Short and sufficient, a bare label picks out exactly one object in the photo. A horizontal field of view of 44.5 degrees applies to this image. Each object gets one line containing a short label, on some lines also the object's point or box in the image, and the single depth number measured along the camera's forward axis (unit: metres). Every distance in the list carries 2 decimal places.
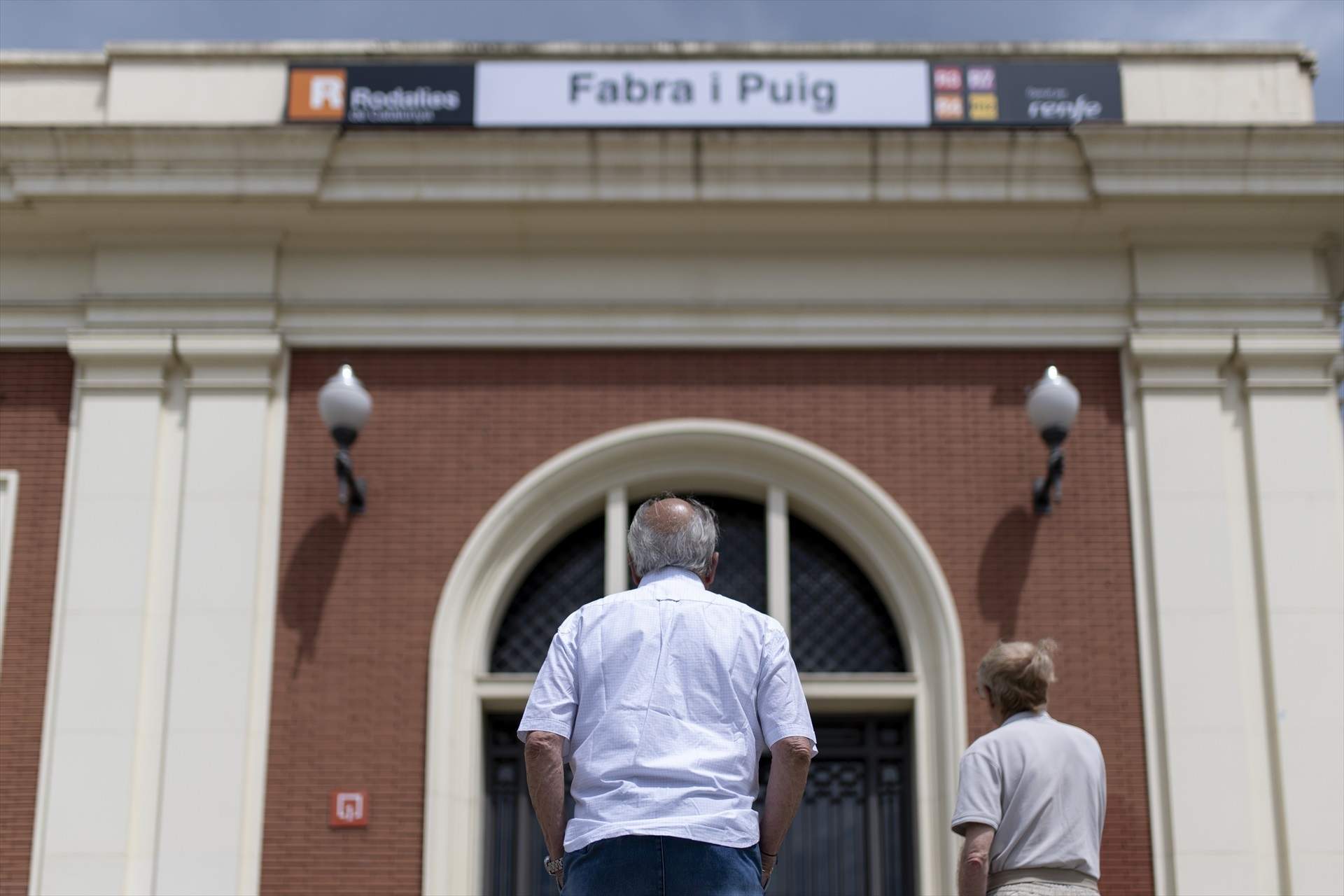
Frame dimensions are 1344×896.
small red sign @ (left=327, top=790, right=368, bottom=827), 9.04
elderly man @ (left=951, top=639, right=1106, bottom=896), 4.90
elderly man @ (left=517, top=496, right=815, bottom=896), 3.84
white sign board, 9.88
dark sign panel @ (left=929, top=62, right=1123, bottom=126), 9.92
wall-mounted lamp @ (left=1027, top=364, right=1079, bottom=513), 9.12
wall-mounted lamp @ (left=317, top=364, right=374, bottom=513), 9.16
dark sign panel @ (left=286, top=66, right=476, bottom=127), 9.91
